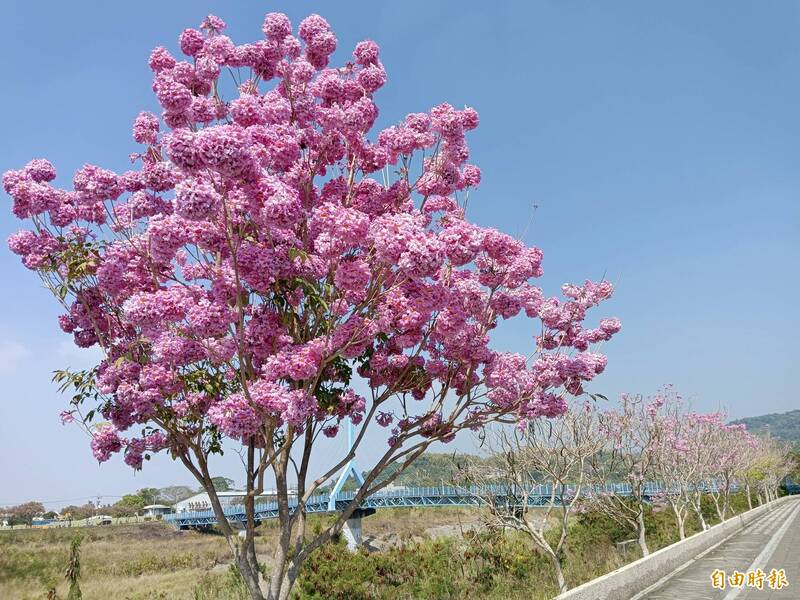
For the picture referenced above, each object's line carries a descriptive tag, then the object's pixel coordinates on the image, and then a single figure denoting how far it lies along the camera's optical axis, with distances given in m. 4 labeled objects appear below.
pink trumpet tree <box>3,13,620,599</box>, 5.45
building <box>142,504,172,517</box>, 116.81
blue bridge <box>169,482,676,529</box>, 62.18
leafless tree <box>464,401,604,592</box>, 14.77
